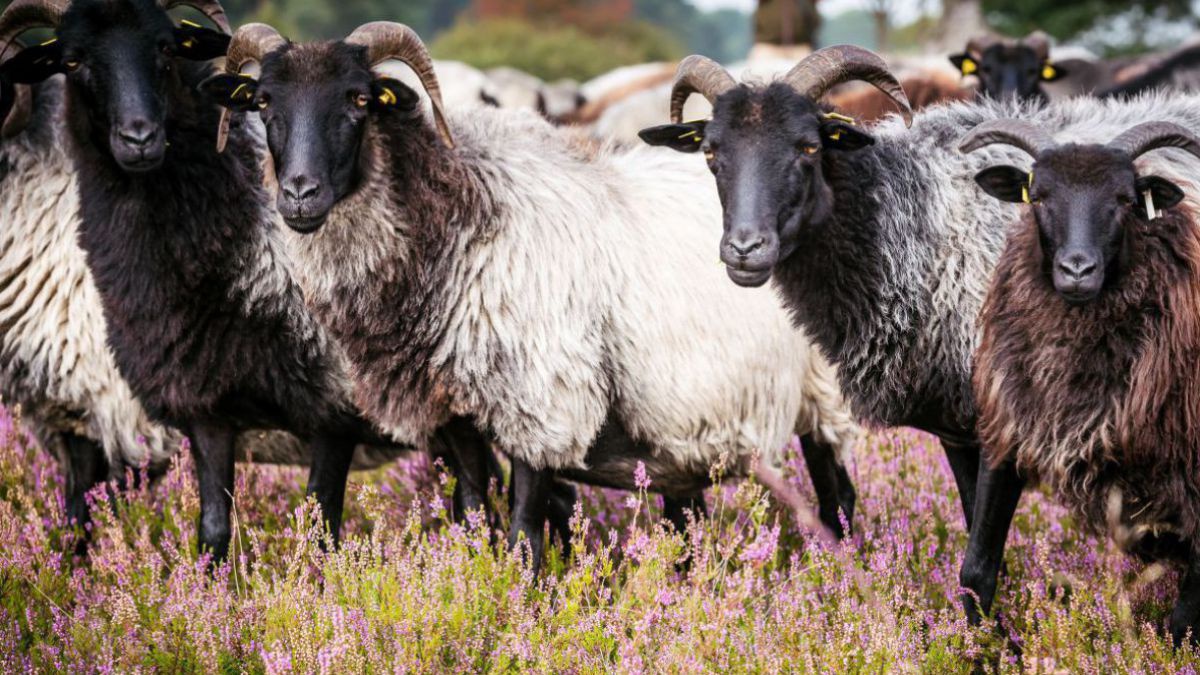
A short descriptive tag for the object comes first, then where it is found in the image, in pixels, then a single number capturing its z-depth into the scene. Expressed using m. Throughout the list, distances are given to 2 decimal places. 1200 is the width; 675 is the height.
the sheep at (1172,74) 13.00
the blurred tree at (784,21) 26.17
